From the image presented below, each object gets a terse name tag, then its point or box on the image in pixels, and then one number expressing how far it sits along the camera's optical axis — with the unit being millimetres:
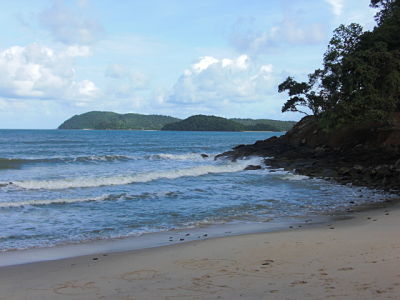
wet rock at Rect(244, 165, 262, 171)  28194
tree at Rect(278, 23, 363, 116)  25322
